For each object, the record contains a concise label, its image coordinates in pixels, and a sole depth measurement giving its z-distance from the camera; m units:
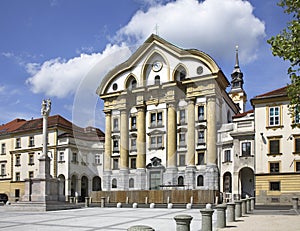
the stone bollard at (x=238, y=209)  22.03
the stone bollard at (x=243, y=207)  24.58
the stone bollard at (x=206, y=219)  14.26
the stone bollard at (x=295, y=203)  31.02
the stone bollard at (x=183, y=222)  10.59
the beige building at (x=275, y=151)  40.44
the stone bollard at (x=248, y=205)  26.96
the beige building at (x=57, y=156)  61.25
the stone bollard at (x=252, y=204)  29.92
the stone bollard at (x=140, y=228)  7.25
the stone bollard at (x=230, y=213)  19.48
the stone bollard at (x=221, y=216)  16.89
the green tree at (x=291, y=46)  12.46
